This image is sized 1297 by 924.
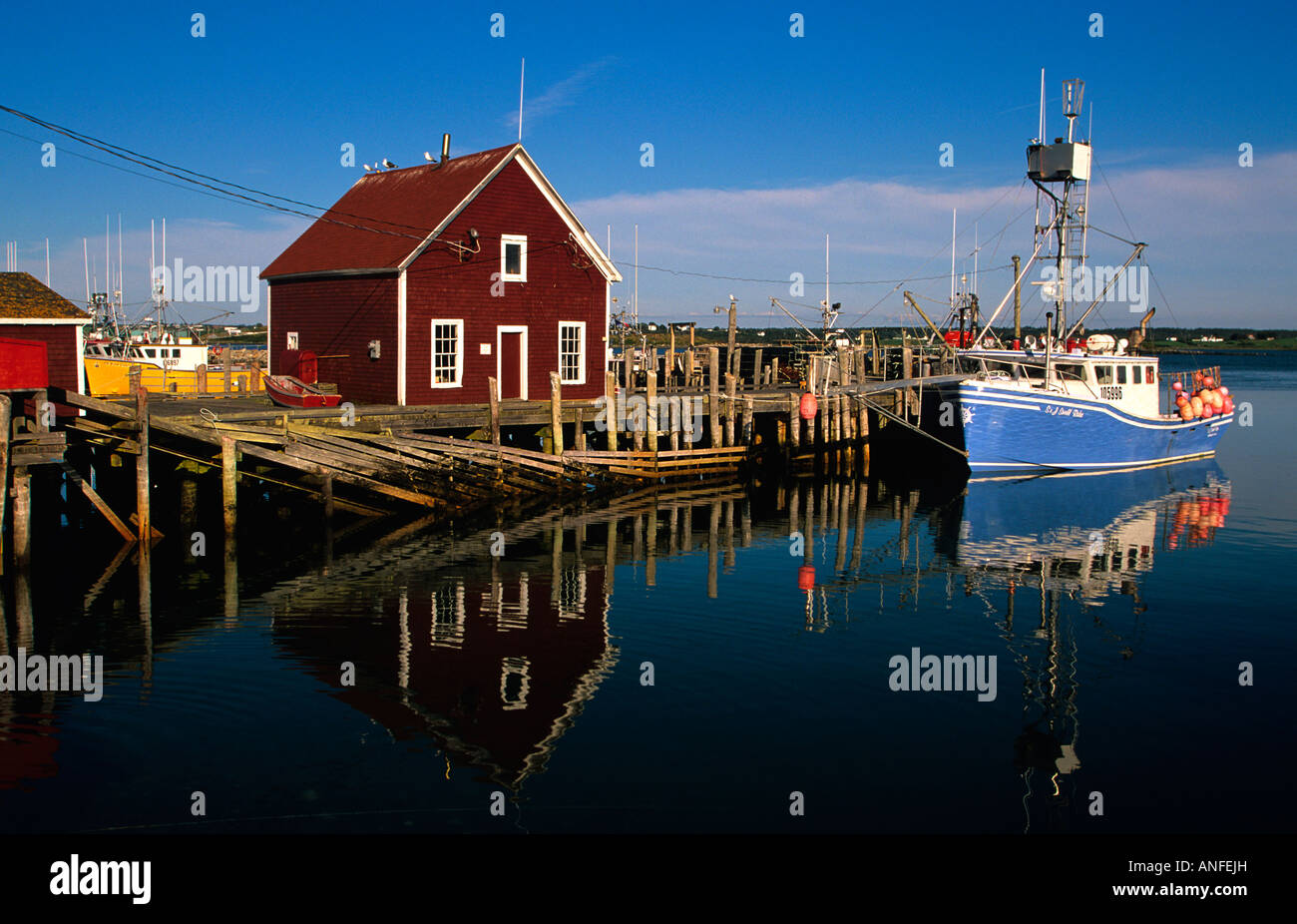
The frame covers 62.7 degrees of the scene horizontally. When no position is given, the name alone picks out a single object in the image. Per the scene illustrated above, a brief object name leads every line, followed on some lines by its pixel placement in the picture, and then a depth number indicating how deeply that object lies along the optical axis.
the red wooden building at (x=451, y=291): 29.48
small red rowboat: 28.05
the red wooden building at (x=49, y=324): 23.33
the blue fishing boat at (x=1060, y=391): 34.91
